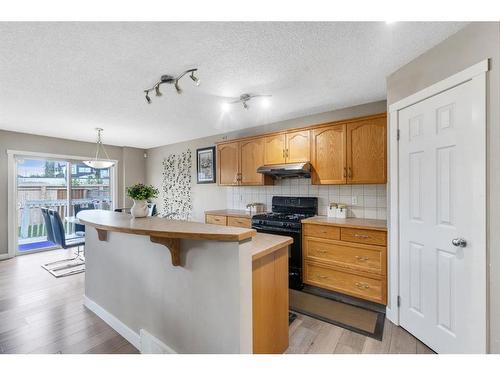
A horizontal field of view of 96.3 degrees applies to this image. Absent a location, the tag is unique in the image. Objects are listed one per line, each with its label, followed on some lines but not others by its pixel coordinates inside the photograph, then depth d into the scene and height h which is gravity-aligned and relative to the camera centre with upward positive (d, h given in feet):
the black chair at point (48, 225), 11.55 -1.99
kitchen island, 4.14 -2.26
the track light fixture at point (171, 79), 6.28 +3.27
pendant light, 12.37 +1.32
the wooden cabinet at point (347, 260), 7.68 -2.82
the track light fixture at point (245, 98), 8.37 +3.34
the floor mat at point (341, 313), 6.78 -4.37
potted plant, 6.40 -0.32
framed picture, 15.13 +1.43
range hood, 9.75 +0.70
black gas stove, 9.43 -1.61
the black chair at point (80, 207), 14.13 -1.54
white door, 4.66 -0.87
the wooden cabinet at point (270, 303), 4.71 -2.67
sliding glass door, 14.38 -0.47
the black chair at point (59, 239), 10.76 -2.69
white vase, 6.40 -0.66
